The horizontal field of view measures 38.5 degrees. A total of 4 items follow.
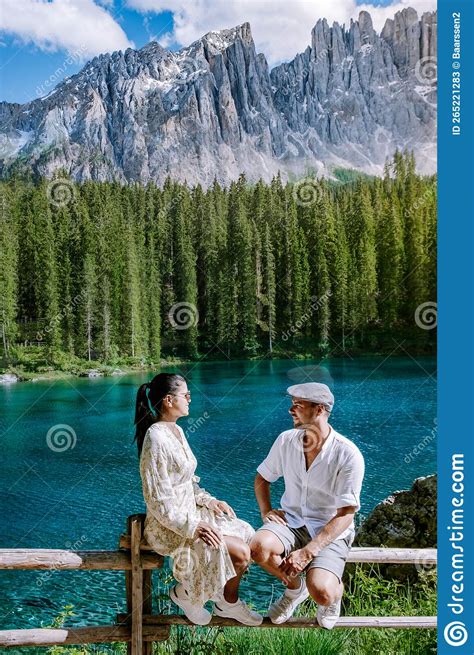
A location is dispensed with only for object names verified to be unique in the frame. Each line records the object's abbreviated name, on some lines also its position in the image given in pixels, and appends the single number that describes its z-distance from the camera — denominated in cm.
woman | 231
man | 238
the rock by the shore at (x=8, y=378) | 2882
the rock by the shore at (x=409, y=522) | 521
